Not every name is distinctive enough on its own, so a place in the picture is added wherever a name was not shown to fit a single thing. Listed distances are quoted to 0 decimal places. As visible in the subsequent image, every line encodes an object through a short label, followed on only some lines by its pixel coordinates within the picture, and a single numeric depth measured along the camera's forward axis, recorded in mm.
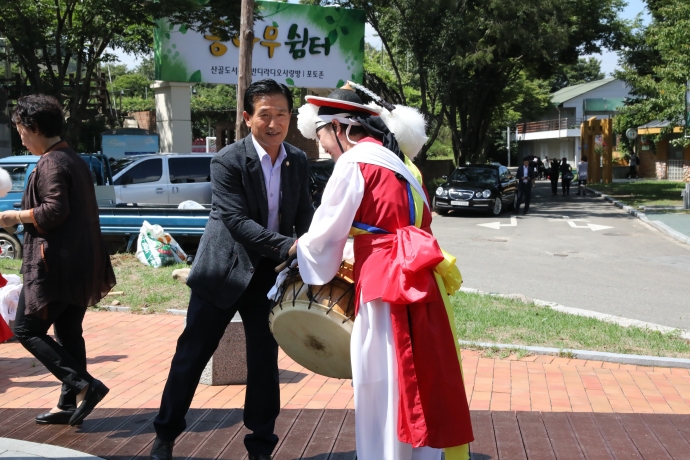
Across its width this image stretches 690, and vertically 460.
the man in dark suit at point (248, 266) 3719
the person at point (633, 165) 47394
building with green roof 66938
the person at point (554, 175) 32469
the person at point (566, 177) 31500
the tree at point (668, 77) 21984
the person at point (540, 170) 53144
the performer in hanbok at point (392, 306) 3195
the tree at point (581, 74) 92438
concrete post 22297
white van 16250
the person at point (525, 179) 23109
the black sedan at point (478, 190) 22297
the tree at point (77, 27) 18594
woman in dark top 4227
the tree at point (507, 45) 24828
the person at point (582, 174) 31072
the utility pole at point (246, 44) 8172
